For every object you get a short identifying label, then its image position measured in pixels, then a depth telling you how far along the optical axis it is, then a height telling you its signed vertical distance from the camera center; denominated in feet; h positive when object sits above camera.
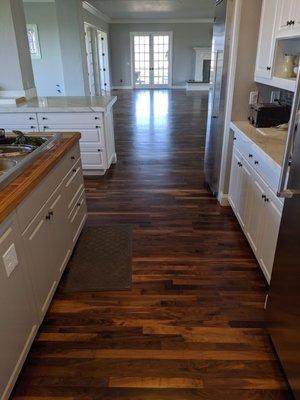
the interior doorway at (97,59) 30.76 +0.65
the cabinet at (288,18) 6.59 +0.93
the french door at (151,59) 44.11 +0.77
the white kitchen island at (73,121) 12.37 -2.03
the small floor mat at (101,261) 7.25 -4.62
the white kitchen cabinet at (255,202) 6.54 -3.07
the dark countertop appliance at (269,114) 8.70 -1.31
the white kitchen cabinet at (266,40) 7.94 +0.57
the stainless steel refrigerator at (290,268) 4.36 -2.88
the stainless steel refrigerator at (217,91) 9.34 -0.82
